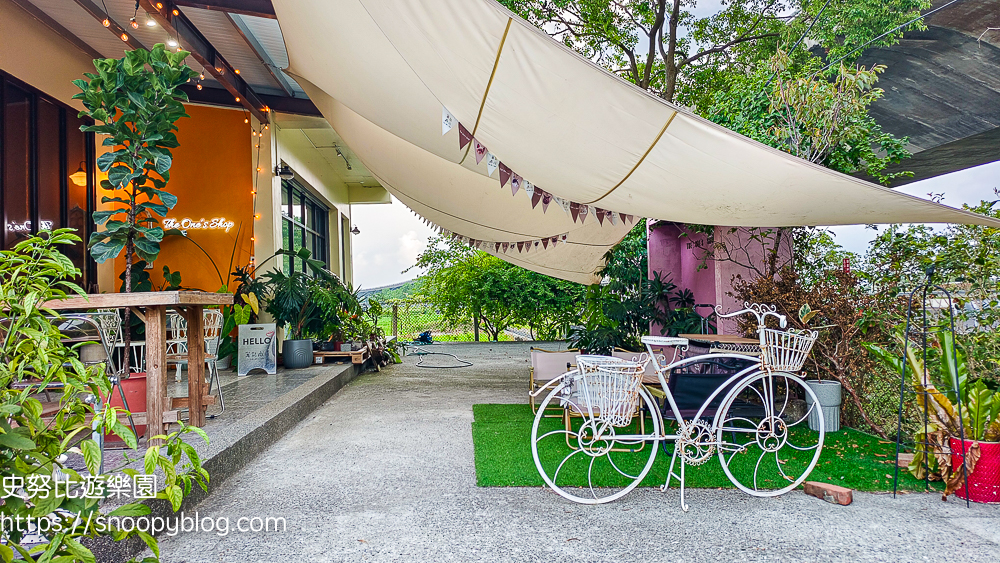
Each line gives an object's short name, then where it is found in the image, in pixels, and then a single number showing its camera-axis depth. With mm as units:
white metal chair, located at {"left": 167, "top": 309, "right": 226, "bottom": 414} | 3904
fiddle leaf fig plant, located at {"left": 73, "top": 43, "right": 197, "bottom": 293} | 2691
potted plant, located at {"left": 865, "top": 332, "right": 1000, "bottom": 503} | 2629
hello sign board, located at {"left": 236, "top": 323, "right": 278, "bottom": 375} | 5977
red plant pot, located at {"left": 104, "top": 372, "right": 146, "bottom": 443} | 2818
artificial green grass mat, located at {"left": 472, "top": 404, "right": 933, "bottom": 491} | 2891
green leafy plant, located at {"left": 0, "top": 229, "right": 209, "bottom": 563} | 1234
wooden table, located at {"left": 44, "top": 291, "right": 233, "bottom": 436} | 2500
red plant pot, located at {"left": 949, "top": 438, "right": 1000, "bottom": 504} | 2607
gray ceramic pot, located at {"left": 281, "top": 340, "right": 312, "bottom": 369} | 6562
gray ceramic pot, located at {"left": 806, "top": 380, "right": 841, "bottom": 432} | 3916
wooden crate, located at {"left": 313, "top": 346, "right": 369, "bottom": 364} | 6922
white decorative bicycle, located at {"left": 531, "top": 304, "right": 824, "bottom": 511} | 2518
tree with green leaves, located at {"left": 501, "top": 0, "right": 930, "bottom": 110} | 8406
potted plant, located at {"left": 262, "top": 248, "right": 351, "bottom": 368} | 6586
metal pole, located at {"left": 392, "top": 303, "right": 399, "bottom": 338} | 12164
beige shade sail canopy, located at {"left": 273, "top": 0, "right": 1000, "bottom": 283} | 2342
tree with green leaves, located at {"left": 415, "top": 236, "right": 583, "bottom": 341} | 11641
